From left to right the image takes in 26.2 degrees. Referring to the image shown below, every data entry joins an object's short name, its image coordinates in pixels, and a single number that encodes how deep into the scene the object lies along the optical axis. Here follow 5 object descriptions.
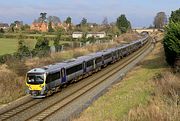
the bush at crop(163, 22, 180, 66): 33.16
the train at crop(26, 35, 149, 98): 26.77
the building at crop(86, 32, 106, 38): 132.88
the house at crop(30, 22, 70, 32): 191.25
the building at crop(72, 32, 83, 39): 125.94
